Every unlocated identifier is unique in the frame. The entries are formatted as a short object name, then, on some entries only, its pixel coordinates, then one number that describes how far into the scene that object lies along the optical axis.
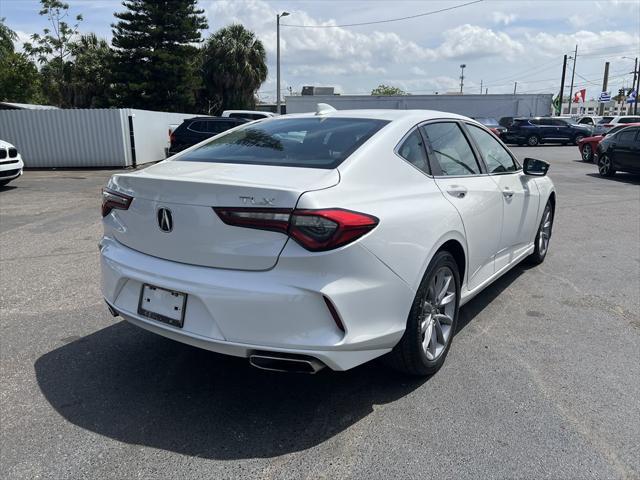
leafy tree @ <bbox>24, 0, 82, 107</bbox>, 32.19
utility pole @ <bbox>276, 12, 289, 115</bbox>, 31.19
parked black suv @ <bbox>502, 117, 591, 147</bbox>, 30.66
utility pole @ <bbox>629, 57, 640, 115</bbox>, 60.52
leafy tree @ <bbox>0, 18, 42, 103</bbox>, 31.33
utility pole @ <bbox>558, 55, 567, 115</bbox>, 56.25
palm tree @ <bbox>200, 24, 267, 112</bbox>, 37.25
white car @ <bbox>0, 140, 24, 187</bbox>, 11.45
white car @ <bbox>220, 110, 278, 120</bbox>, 20.72
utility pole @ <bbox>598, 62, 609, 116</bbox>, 79.19
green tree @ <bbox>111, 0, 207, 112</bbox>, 33.12
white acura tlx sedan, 2.54
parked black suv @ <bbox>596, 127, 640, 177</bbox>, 14.34
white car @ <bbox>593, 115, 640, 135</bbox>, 30.20
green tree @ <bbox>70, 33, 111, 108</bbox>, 33.50
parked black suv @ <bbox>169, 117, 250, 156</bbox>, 16.48
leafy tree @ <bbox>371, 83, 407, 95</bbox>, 88.47
